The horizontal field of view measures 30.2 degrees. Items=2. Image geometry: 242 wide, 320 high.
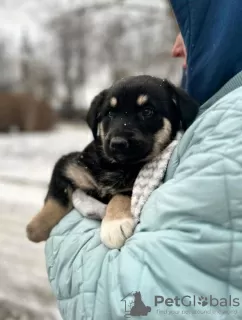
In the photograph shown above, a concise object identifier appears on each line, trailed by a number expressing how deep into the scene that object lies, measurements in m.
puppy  0.54
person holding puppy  0.31
